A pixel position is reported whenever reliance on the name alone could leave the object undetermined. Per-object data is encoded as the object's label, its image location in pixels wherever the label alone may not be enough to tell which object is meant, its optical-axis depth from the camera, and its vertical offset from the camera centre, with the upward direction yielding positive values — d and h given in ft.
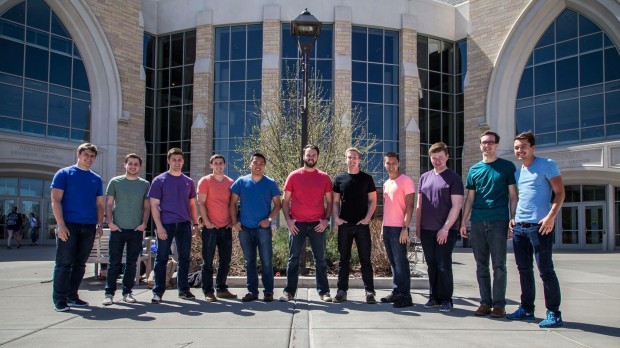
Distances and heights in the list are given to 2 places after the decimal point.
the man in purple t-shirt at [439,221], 19.36 -0.51
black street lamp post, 29.78 +9.78
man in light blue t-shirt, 16.70 -0.50
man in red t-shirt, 21.12 -0.29
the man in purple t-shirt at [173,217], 20.75 -0.50
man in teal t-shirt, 18.13 -0.33
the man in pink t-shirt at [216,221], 21.66 -0.66
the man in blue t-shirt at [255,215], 21.22 -0.40
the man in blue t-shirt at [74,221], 19.13 -0.66
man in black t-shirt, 20.97 -0.33
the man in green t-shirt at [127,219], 20.63 -0.59
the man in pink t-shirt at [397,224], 20.20 -0.67
